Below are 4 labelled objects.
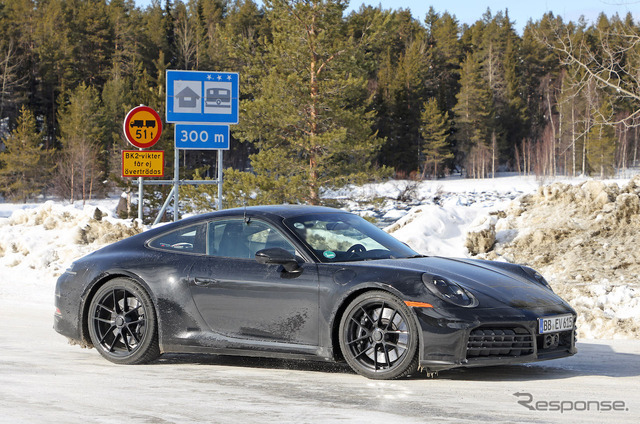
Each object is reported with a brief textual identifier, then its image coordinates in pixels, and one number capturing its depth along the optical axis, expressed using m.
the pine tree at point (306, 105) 32.03
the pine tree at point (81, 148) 70.06
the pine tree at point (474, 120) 104.56
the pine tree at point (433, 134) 99.06
